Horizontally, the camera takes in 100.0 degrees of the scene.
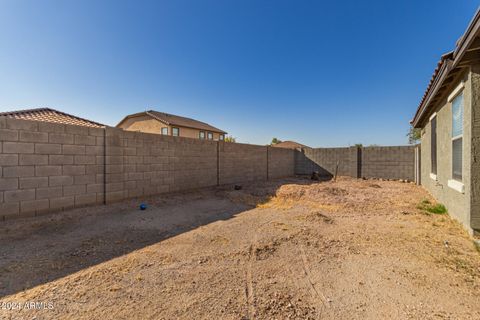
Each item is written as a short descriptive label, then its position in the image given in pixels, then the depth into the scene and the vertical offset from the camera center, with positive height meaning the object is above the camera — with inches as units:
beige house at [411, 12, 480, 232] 127.3 +28.6
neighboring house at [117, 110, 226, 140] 730.2 +141.8
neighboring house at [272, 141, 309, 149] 1510.8 +134.6
